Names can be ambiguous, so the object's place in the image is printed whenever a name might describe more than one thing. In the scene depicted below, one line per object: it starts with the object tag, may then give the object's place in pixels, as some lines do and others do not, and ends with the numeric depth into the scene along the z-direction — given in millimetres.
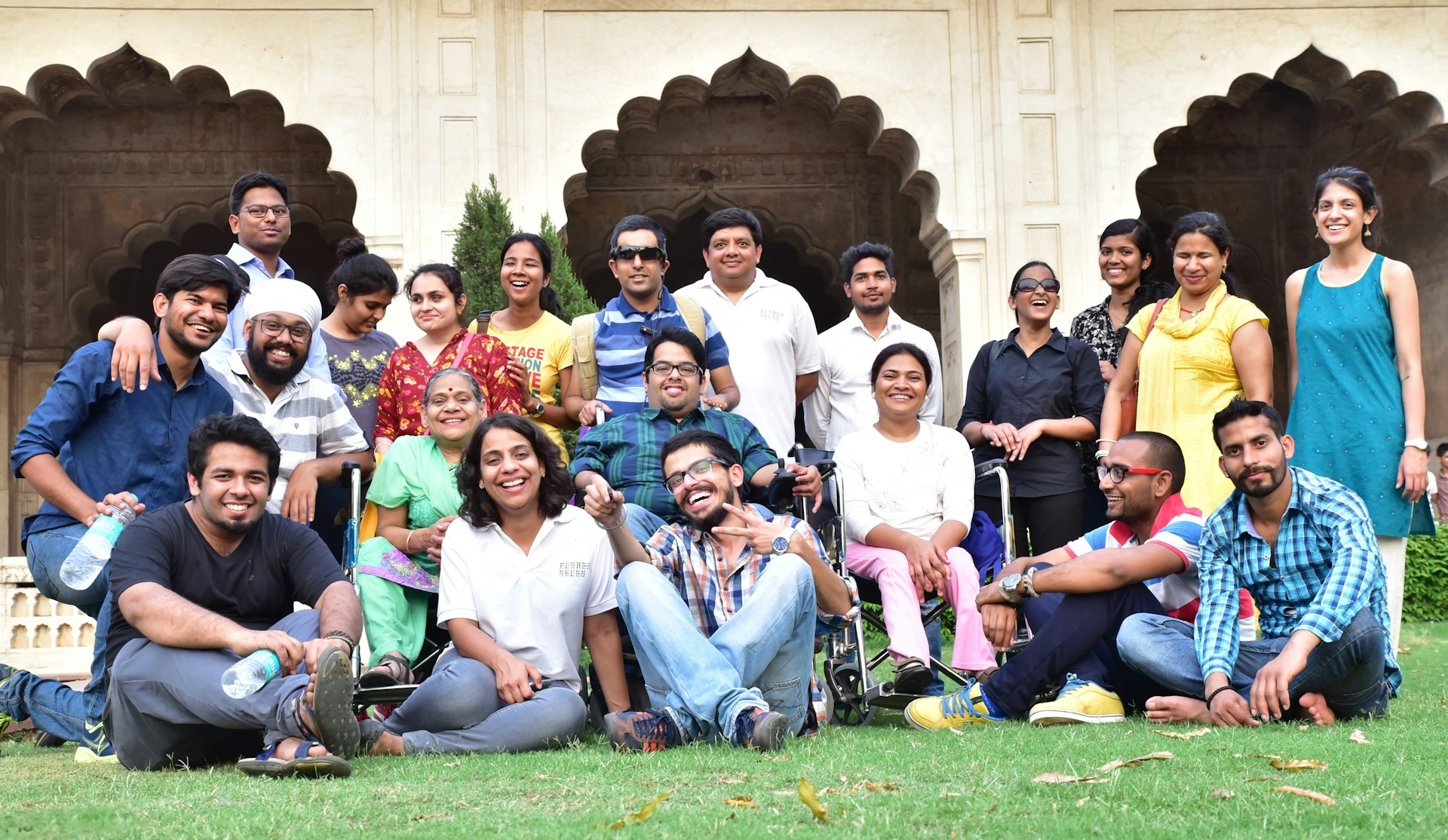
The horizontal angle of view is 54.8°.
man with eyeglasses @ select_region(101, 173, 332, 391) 5422
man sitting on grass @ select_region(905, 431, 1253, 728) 4234
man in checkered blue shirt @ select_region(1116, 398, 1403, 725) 3855
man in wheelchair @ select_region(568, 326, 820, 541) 4676
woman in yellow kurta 5109
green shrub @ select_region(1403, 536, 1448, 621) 9516
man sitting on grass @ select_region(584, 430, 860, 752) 3775
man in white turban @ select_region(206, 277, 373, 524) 4605
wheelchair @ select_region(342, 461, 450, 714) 4348
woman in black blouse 5609
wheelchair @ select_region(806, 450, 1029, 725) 4559
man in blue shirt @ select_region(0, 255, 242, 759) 4199
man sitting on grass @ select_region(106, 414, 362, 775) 3424
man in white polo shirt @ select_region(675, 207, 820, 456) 5730
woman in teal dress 4781
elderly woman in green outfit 4488
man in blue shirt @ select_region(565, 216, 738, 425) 5285
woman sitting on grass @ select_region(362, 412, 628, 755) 3928
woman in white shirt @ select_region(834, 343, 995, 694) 4777
